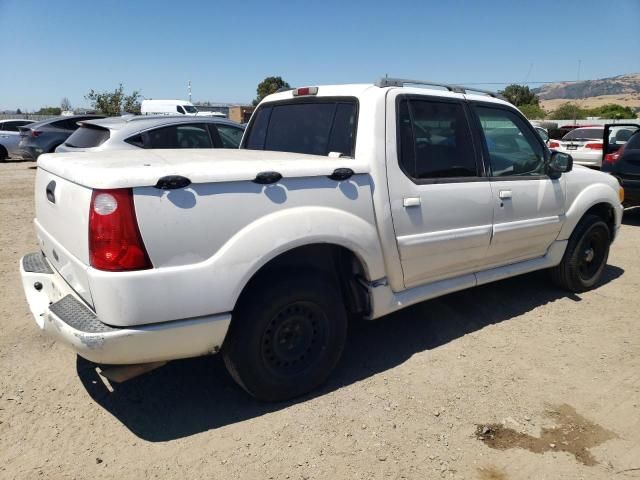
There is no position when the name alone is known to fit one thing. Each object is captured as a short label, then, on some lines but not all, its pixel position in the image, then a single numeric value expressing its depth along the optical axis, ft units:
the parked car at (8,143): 57.72
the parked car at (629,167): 26.91
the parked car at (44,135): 47.62
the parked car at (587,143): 39.86
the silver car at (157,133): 24.03
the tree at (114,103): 108.27
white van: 93.04
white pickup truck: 8.09
